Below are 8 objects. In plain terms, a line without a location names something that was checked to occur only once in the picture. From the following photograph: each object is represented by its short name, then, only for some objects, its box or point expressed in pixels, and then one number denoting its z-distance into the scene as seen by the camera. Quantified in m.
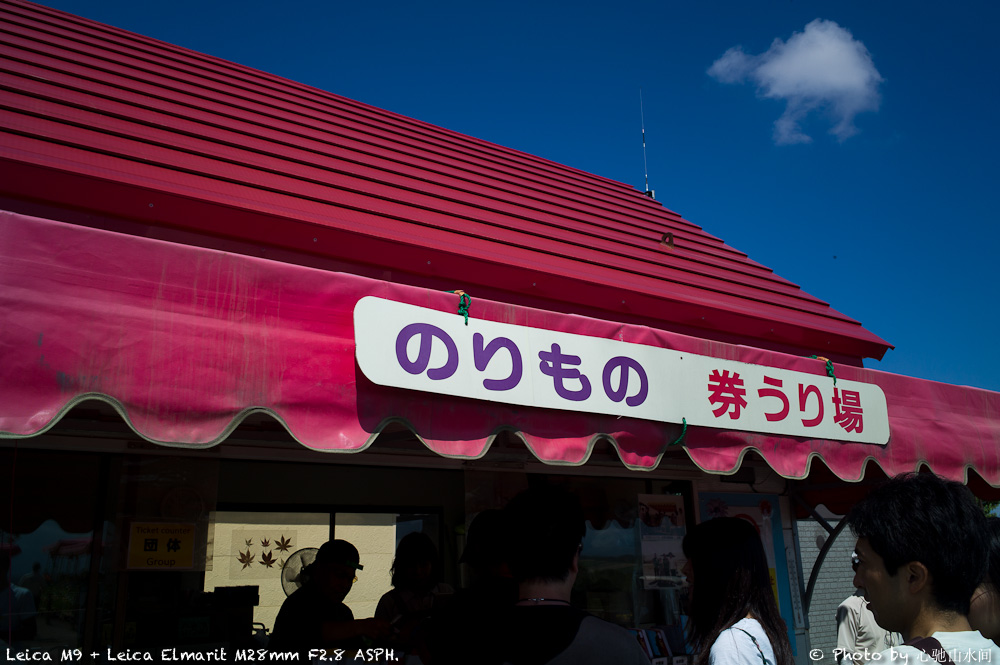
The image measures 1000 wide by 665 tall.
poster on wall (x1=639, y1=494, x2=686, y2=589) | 5.72
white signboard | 2.95
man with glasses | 1.82
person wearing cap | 3.49
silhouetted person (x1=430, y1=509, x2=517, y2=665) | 2.36
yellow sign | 4.10
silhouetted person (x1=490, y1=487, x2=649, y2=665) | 2.14
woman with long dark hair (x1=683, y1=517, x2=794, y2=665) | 2.52
